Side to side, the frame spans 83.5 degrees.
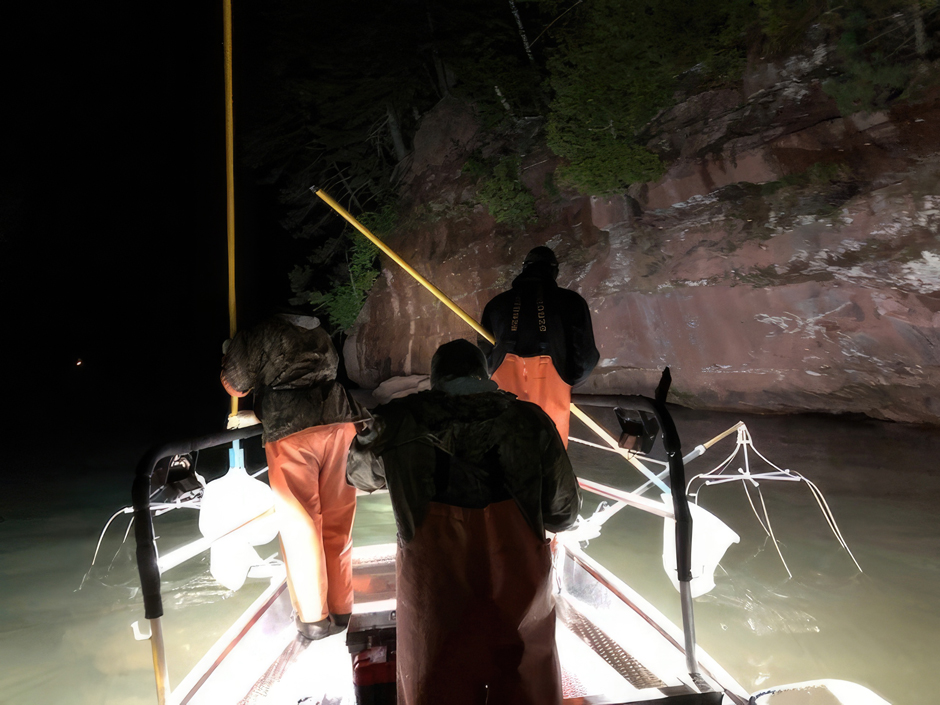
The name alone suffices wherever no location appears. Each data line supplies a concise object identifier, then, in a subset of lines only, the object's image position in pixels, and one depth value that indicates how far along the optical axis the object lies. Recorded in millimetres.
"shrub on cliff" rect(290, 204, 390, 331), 17875
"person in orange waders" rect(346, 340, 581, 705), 1474
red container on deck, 1812
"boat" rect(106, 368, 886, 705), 1909
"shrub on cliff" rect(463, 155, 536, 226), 13500
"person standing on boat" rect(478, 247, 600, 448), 3055
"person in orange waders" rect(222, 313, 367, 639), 2371
